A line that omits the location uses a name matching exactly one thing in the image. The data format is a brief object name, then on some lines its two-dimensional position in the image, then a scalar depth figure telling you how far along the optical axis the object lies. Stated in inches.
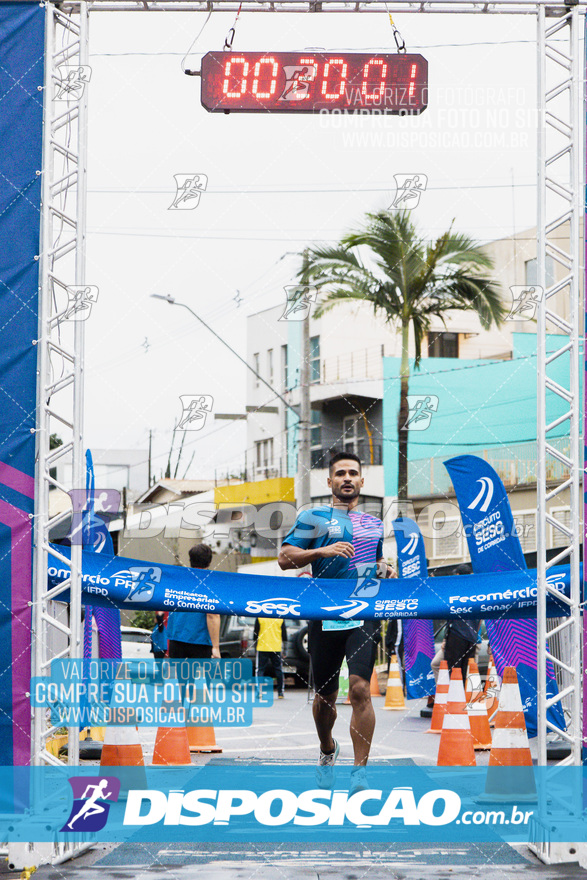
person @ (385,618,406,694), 615.5
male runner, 236.7
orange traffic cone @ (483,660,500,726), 448.7
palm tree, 733.3
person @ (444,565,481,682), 453.1
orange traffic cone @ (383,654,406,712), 535.2
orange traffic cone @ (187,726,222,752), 356.2
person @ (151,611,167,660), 486.3
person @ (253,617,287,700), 592.1
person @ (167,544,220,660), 337.7
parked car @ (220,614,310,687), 718.5
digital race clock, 228.1
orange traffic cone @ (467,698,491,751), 375.2
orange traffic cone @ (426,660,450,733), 390.0
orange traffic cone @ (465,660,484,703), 430.3
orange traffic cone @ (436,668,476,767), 290.0
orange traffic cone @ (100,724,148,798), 247.4
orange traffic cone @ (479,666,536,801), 237.3
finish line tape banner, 240.7
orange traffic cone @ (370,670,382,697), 635.5
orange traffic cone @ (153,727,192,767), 304.5
